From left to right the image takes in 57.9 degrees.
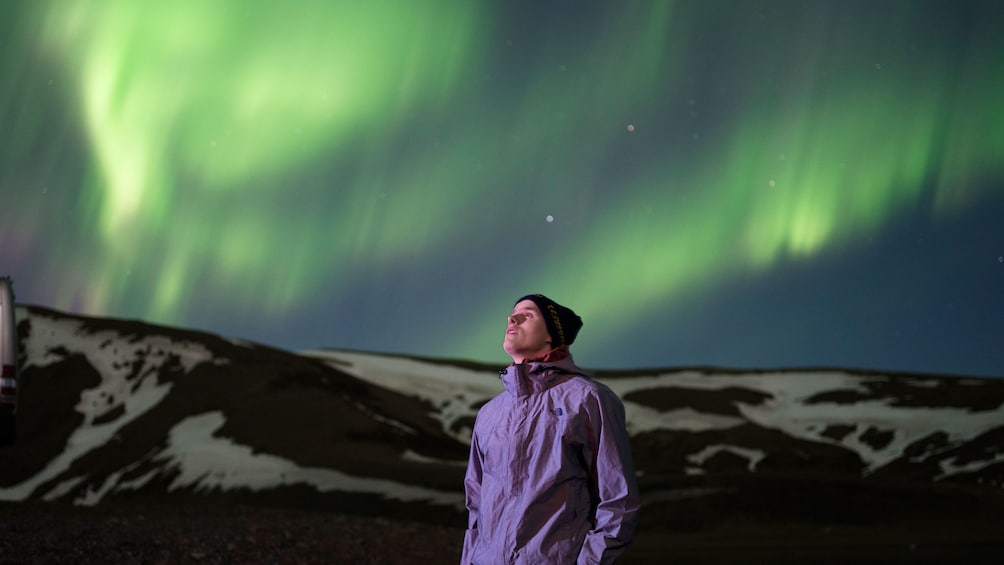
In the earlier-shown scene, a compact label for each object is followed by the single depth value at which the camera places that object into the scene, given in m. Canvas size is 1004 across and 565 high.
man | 4.13
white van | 13.66
